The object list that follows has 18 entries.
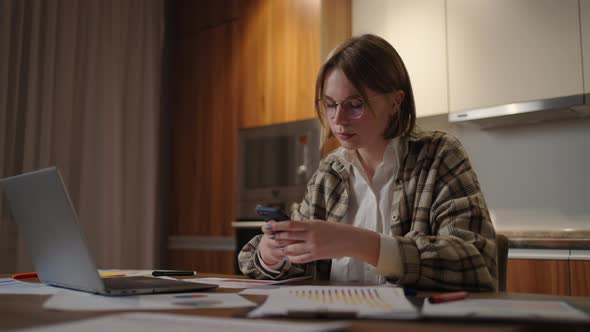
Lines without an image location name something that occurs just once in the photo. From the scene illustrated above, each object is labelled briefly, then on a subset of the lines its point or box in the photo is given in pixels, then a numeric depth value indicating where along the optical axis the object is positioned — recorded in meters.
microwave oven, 2.94
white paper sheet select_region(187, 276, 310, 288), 1.09
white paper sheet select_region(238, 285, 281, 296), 0.93
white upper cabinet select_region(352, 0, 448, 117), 2.63
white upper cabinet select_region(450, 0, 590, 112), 2.26
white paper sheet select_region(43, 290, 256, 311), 0.76
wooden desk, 0.57
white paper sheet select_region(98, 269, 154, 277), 1.39
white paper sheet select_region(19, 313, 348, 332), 0.55
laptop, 0.88
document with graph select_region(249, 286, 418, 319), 0.64
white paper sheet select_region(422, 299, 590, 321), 0.59
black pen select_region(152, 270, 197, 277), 1.34
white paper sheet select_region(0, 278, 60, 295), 1.01
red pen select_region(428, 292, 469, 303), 0.76
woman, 0.99
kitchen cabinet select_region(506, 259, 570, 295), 2.07
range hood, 2.24
